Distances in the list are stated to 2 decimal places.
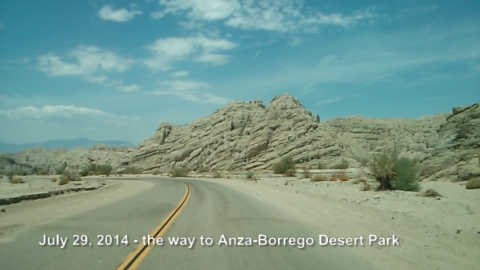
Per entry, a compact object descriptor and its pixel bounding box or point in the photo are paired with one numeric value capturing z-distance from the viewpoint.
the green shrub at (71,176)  57.71
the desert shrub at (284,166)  66.75
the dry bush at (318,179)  44.10
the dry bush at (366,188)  28.03
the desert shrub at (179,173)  78.38
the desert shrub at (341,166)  65.75
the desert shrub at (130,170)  100.97
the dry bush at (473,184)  22.38
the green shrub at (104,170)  95.50
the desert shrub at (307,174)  54.55
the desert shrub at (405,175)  25.61
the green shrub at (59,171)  96.05
